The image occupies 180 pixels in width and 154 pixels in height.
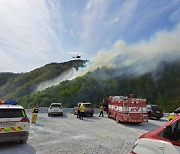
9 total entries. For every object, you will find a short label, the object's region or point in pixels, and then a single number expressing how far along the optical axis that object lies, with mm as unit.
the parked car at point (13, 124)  8523
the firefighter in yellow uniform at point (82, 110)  22719
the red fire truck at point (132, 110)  17719
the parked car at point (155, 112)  23375
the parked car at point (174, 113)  15148
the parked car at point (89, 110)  25016
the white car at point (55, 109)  25488
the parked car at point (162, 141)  3463
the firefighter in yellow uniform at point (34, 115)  17434
